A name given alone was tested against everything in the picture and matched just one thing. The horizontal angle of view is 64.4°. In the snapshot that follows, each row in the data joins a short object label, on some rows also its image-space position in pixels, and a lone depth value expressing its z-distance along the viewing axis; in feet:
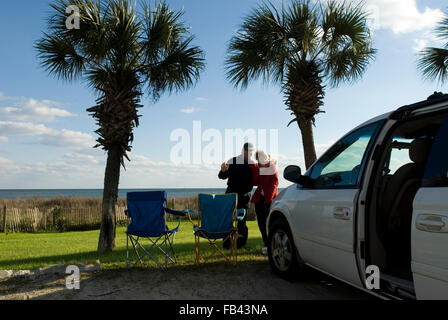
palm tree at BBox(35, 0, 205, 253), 23.08
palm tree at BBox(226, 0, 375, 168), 27.53
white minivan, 7.27
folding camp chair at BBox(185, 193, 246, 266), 18.20
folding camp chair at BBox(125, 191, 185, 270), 17.88
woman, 21.11
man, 21.80
